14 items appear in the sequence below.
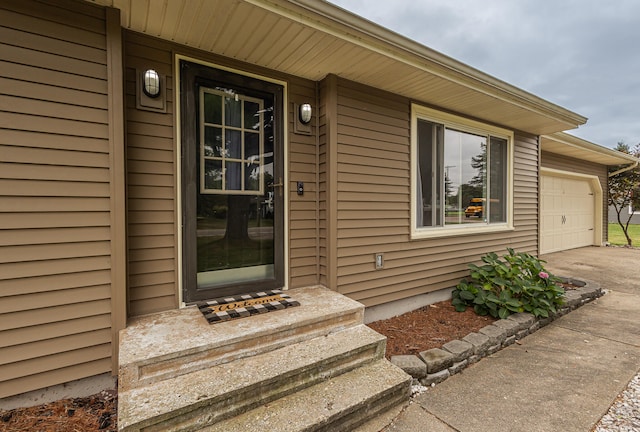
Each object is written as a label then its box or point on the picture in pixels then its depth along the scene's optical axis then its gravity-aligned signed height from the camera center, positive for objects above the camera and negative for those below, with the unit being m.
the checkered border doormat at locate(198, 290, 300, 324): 2.11 -0.74
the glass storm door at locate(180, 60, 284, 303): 2.33 +0.25
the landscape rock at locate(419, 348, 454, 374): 2.16 -1.12
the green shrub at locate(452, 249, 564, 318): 3.16 -0.92
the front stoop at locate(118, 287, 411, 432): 1.46 -0.92
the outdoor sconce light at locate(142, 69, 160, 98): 2.14 +0.94
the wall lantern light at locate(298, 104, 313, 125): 2.83 +0.95
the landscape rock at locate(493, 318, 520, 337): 2.76 -1.10
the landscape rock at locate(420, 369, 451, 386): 2.12 -1.23
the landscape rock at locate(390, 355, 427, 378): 2.11 -1.12
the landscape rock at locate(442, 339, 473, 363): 2.30 -1.11
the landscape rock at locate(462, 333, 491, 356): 2.44 -1.12
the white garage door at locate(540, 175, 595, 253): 7.02 -0.09
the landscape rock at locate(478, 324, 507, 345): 2.59 -1.11
